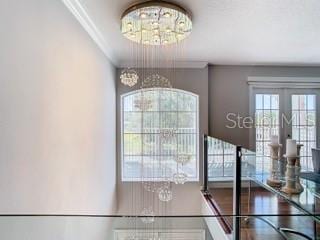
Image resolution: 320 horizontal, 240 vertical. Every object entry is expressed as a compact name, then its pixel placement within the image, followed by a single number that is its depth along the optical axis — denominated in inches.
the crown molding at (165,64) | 220.2
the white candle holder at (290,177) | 104.5
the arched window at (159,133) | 236.7
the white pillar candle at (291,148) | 120.8
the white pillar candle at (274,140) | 157.0
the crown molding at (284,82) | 241.4
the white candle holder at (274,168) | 120.0
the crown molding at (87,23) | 111.7
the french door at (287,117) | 241.6
